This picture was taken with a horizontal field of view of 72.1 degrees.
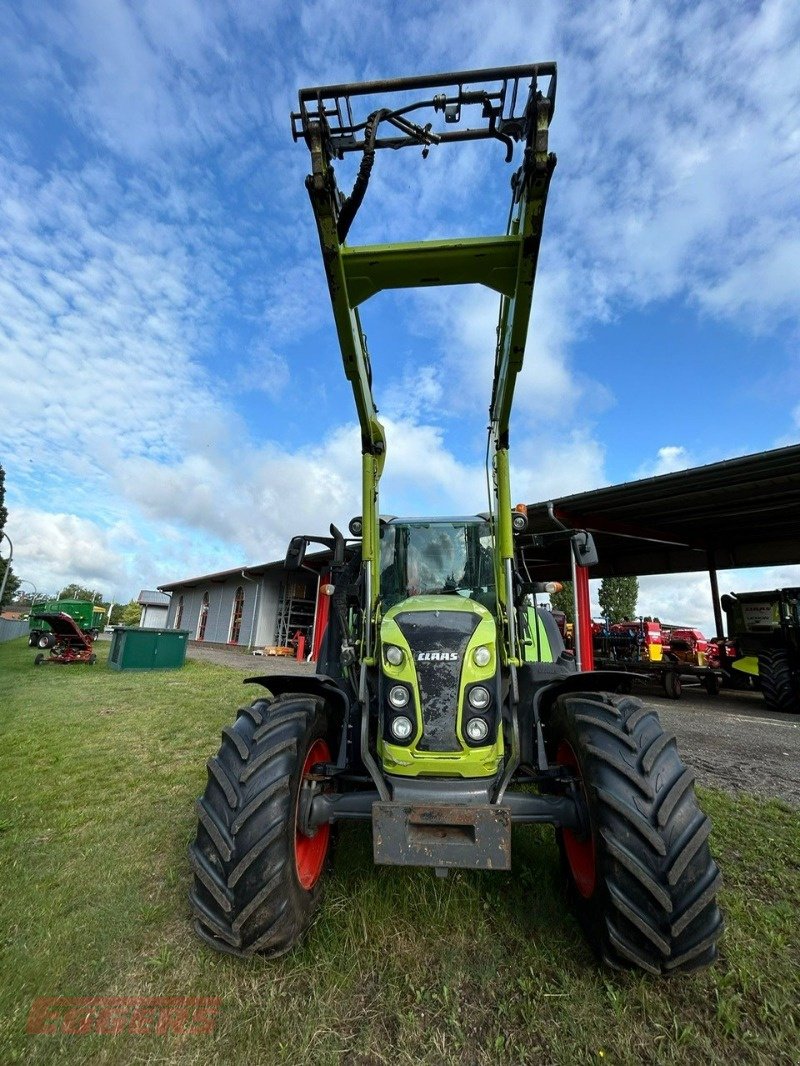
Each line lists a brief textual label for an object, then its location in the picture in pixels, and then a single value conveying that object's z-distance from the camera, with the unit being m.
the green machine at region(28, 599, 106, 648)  20.56
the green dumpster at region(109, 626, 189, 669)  12.80
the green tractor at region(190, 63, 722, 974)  2.06
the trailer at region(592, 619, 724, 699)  11.91
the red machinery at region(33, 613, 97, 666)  13.72
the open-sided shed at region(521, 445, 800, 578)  9.70
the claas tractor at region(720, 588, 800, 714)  10.30
